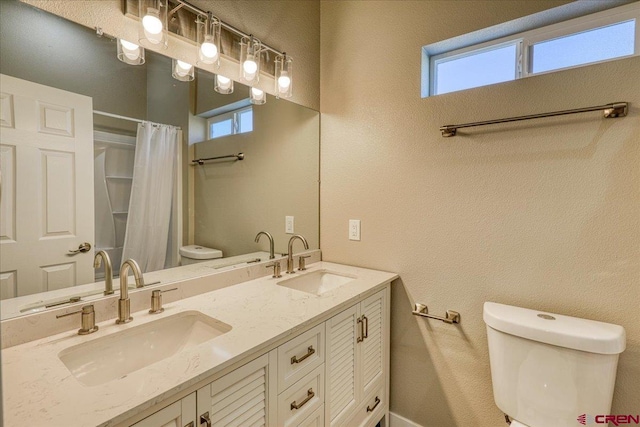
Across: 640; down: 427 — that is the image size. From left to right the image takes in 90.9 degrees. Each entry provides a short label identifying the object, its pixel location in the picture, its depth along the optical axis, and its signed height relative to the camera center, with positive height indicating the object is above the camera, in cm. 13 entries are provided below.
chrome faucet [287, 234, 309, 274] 179 -30
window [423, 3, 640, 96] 125 +71
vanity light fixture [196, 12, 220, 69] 138 +73
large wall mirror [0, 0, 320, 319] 100 +18
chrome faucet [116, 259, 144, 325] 110 -35
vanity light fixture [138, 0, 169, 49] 119 +69
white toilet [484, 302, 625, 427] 110 -58
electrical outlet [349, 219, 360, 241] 188 -14
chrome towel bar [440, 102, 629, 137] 118 +38
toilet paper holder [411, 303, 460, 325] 155 -55
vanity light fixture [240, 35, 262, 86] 157 +73
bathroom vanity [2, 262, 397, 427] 73 -46
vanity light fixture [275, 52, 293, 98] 175 +73
